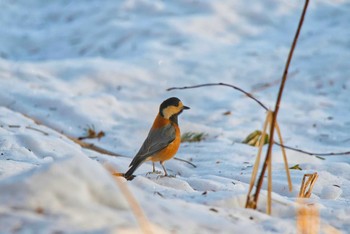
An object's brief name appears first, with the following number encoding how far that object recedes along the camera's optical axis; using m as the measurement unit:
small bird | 10.24
